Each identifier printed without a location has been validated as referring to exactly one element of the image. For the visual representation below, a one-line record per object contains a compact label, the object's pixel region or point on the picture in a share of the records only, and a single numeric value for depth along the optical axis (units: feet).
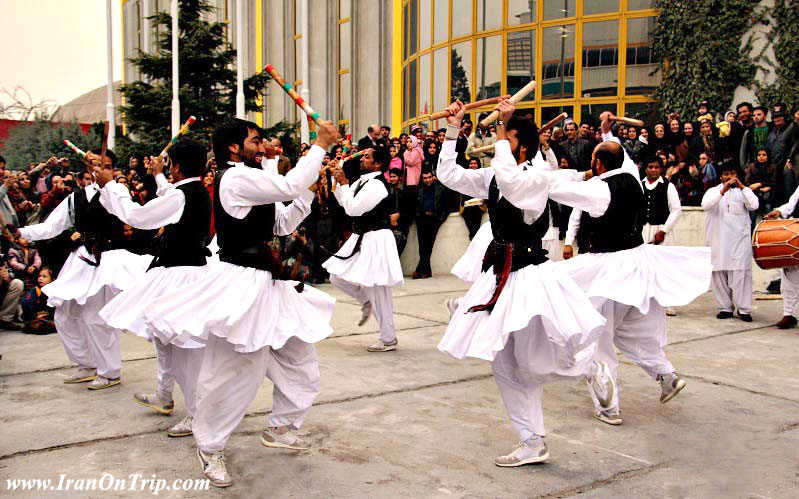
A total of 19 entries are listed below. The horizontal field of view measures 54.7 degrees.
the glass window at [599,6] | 56.85
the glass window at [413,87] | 69.92
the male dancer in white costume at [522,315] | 14.69
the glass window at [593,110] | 57.00
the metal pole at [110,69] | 72.83
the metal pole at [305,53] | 57.98
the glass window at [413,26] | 69.67
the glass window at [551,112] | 58.13
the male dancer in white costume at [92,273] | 21.11
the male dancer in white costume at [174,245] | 16.65
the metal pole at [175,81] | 65.72
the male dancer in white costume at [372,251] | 26.32
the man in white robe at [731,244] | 32.91
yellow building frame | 56.59
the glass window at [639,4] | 56.24
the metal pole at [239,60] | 62.08
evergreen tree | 70.90
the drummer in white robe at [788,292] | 30.42
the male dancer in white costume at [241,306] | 13.99
